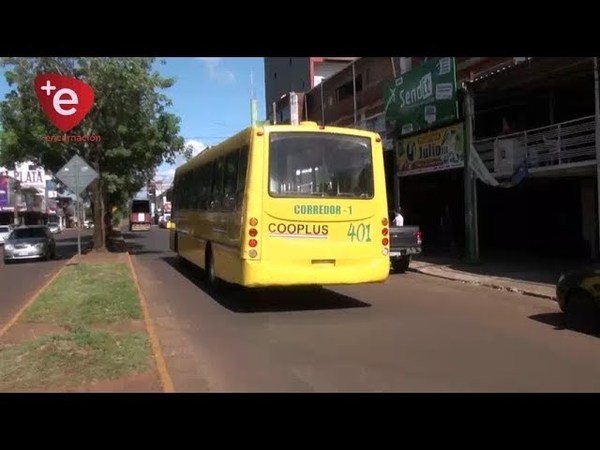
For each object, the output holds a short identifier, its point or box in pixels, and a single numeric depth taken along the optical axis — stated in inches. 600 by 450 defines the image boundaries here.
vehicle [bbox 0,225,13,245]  1842.4
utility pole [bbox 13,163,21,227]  2560.0
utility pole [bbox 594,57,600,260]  616.3
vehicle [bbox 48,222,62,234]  2761.8
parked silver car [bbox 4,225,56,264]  1061.0
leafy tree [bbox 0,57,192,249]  954.7
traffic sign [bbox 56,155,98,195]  753.0
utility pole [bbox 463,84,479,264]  786.8
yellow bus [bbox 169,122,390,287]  444.1
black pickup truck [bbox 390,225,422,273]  748.0
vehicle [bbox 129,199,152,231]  2770.7
